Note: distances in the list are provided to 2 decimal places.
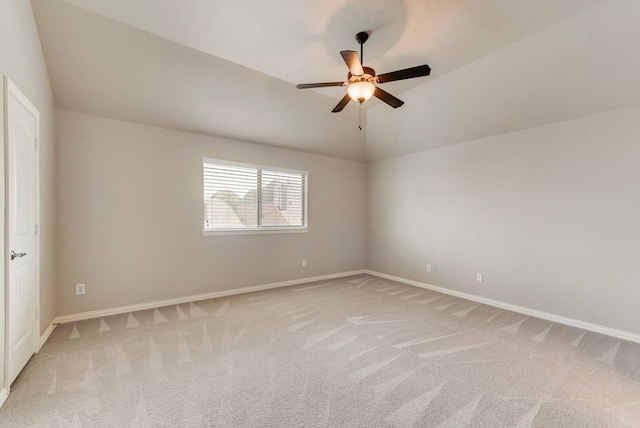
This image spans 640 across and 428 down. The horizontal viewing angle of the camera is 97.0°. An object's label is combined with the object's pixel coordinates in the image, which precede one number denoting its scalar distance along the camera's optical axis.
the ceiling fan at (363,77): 2.29
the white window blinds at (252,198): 4.49
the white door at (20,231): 2.07
